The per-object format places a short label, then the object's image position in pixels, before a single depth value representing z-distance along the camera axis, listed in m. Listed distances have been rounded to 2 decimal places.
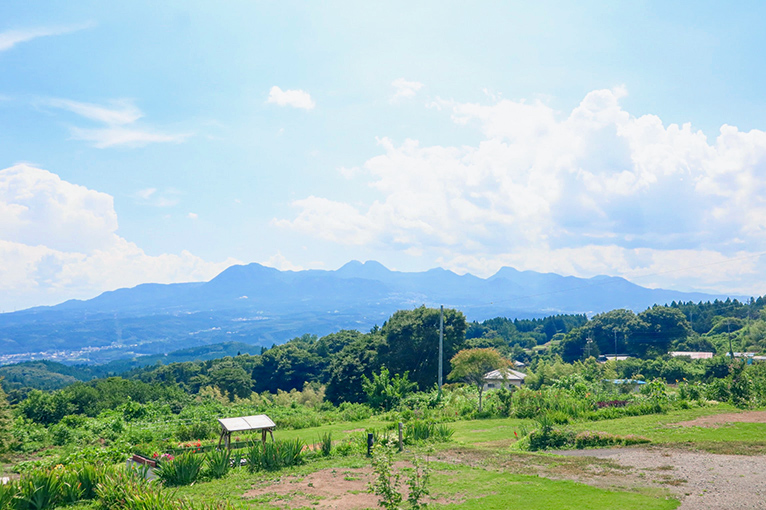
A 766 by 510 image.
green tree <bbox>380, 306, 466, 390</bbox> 41.47
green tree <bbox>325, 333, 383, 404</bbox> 42.78
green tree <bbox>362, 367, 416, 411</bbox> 27.48
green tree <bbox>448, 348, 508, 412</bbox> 25.31
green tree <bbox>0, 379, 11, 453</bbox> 17.77
